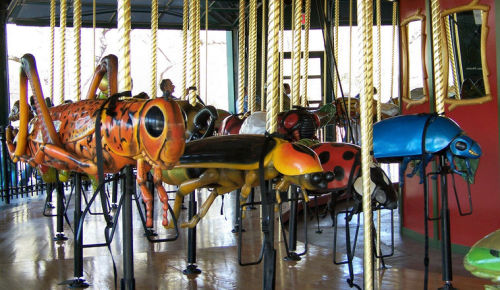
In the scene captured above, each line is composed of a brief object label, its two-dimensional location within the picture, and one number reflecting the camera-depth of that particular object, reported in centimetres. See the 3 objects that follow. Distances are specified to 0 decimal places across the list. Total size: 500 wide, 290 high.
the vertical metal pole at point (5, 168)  633
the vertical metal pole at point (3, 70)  711
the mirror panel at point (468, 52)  432
